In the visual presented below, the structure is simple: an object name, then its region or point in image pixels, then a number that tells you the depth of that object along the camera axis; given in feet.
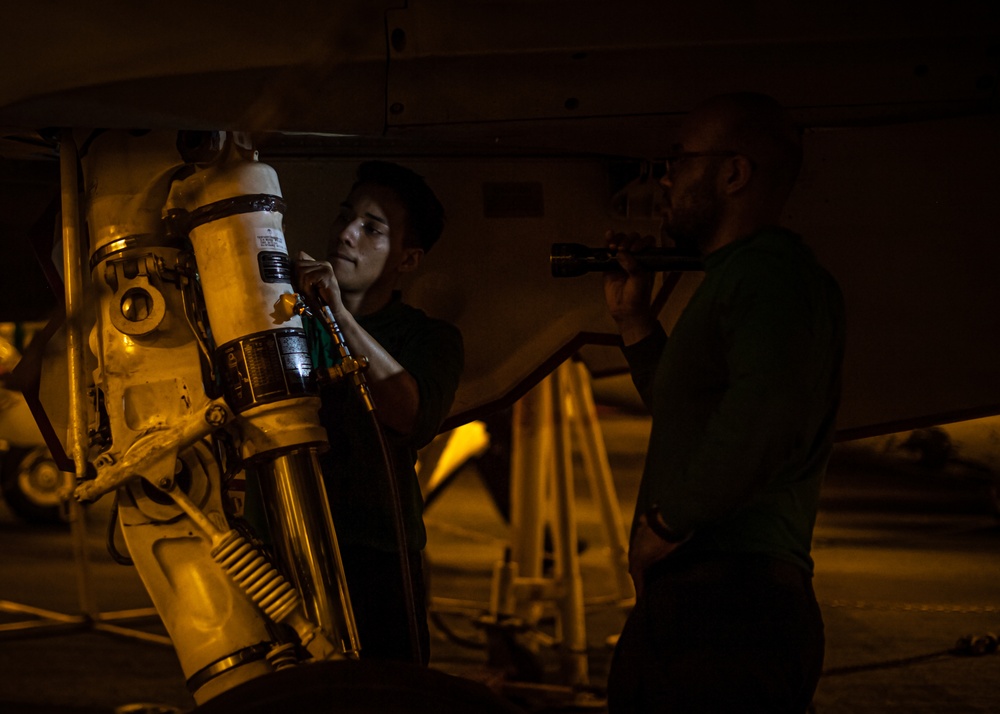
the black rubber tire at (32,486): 21.77
